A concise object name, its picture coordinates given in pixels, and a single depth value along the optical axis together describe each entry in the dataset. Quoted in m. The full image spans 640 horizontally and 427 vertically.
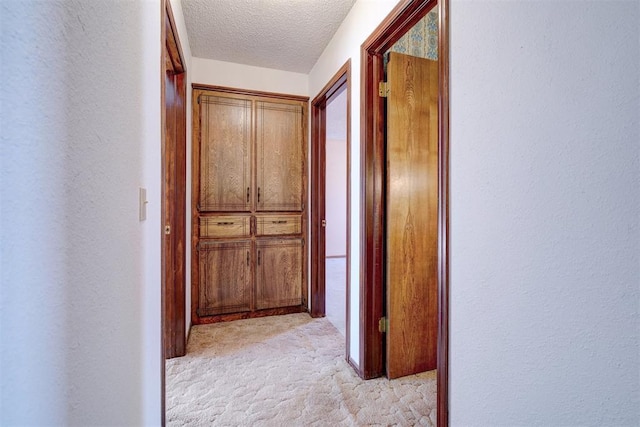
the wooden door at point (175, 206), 2.17
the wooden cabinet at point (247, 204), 2.88
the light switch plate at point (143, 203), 1.06
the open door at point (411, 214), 1.95
